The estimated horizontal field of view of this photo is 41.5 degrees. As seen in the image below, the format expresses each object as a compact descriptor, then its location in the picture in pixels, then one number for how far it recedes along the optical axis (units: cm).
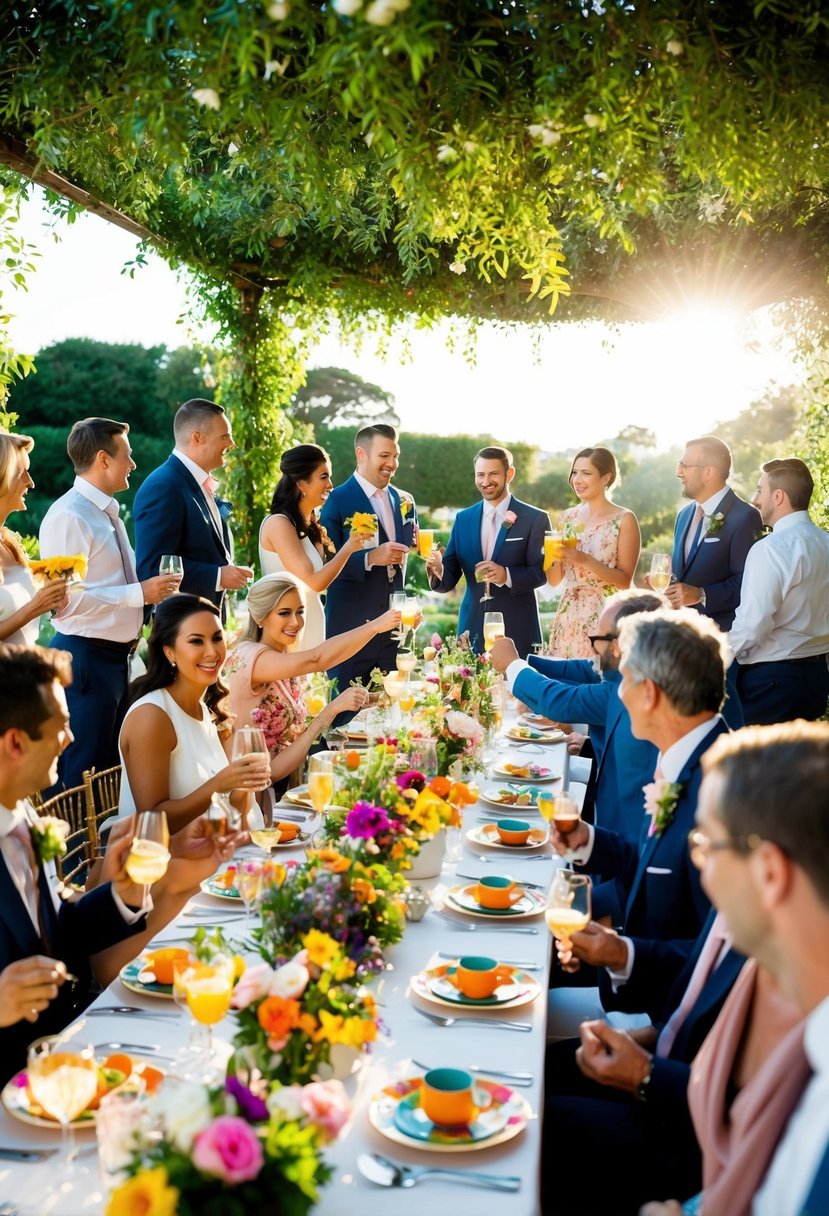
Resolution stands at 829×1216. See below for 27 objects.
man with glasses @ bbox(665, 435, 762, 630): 576
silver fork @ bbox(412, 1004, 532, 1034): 195
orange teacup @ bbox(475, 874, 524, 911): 249
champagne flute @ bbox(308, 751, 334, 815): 257
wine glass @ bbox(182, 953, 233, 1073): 163
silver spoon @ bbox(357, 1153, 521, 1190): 149
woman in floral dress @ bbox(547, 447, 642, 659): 595
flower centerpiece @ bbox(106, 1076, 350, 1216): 116
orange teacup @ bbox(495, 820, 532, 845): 303
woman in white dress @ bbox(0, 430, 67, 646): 387
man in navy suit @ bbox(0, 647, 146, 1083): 205
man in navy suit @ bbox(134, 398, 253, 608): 486
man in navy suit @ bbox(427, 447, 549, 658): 626
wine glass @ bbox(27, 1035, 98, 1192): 153
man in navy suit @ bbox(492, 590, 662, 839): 319
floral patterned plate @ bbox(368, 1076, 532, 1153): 156
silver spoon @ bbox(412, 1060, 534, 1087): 176
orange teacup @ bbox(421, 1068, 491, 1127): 158
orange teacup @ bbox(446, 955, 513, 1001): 201
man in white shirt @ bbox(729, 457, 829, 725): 516
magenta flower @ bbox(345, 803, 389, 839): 213
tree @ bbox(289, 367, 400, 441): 1903
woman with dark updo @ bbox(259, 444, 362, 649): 536
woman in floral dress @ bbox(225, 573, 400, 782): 383
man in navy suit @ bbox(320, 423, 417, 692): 584
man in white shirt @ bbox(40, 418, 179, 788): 455
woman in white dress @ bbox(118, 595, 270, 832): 308
